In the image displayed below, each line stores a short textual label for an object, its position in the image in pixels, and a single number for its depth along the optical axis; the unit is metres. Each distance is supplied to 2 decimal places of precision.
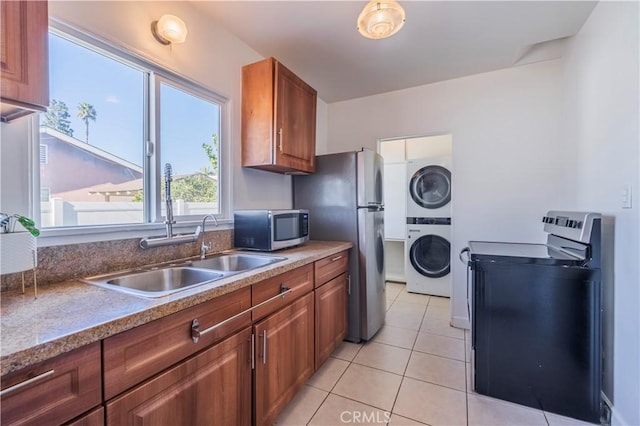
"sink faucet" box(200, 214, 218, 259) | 1.76
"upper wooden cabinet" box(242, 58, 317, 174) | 2.06
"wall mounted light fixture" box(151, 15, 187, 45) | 1.59
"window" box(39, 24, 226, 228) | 1.27
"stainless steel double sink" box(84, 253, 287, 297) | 1.22
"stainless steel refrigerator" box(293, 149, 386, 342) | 2.41
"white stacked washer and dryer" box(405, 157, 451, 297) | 3.64
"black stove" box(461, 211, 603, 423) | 1.57
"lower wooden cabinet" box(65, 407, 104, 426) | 0.72
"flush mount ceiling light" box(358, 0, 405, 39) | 1.44
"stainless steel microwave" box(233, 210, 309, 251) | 1.93
